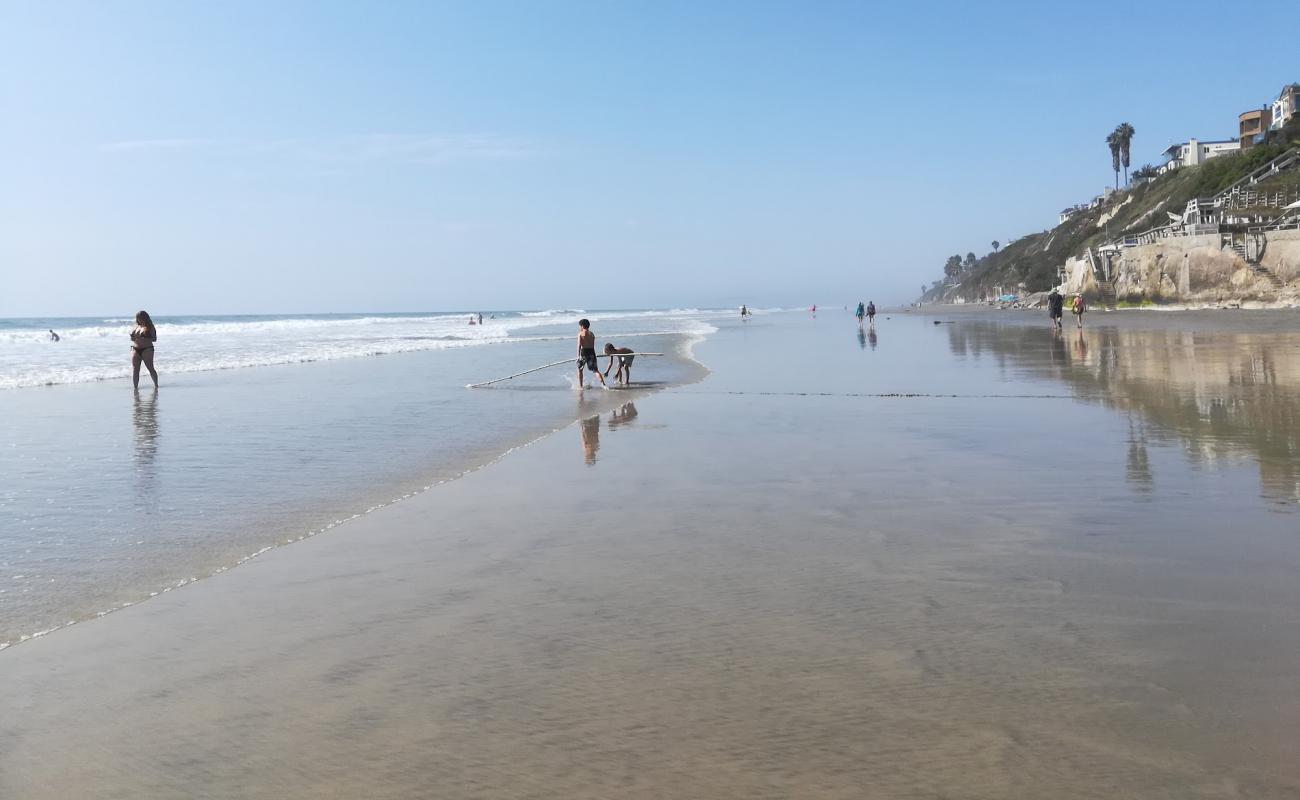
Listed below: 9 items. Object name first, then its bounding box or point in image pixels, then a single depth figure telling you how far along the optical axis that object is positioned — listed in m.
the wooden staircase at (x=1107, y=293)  71.25
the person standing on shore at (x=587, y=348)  19.59
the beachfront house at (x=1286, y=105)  98.12
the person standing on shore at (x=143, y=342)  20.02
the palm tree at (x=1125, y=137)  137.38
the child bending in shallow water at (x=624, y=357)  19.83
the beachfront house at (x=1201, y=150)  112.38
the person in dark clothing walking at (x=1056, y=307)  37.31
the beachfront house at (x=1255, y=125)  107.94
